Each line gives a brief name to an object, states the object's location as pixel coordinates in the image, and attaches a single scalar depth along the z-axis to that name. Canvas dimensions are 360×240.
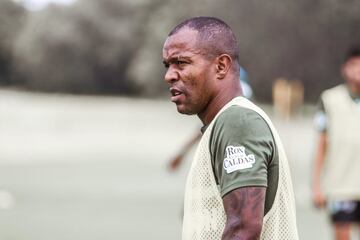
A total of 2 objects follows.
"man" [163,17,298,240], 5.86
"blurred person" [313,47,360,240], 14.62
